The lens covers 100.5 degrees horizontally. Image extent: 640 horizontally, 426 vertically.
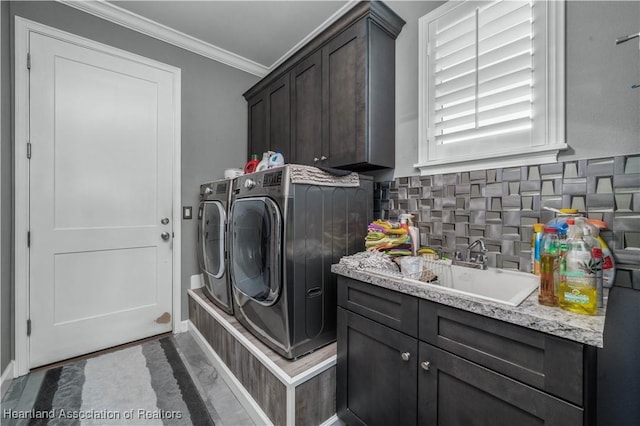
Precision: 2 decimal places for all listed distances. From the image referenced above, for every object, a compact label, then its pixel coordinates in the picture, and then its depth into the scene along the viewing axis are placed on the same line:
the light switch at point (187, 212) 2.44
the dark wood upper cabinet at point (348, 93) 1.62
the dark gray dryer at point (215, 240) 1.95
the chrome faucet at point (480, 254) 1.32
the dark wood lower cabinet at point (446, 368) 0.69
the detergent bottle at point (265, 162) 1.84
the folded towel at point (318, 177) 1.34
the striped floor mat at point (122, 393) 1.43
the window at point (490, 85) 1.19
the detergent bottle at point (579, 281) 0.74
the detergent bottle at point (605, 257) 1.00
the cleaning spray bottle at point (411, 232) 1.58
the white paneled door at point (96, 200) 1.87
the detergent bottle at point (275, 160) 1.80
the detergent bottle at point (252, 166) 2.06
